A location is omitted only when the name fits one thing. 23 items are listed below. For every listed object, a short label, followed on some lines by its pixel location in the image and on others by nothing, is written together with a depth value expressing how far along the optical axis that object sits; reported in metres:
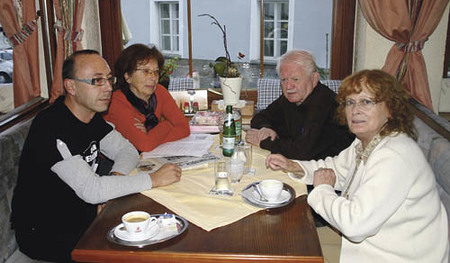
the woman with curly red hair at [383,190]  1.32
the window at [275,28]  4.27
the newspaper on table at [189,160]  1.89
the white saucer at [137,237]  1.25
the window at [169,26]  4.57
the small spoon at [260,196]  1.52
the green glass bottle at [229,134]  2.01
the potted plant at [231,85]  2.98
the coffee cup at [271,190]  1.50
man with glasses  1.61
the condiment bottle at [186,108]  3.08
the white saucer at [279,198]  1.50
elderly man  2.22
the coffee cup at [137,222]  1.25
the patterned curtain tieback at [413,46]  3.11
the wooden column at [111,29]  4.22
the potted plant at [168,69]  3.77
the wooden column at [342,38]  3.99
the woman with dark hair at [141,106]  2.25
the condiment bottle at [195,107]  3.12
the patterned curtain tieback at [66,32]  3.20
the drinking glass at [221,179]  1.63
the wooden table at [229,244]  1.19
